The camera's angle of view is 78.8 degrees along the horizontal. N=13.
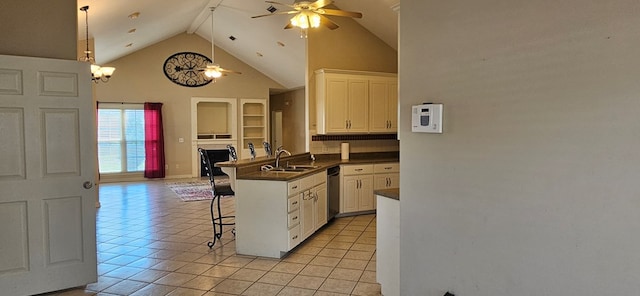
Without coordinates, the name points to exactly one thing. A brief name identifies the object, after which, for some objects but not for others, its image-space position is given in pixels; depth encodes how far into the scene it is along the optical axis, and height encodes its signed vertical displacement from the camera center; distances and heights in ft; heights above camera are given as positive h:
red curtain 34.22 -0.38
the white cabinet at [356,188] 19.15 -2.64
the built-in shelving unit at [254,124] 38.51 +1.22
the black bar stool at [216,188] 14.73 -2.01
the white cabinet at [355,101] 20.18 +1.83
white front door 9.86 -1.02
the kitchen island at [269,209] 13.21 -2.54
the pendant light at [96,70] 20.22 +3.72
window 33.50 -0.09
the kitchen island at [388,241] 8.91 -2.51
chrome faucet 16.42 -0.74
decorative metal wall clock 35.13 +6.23
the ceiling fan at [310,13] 14.15 +4.58
